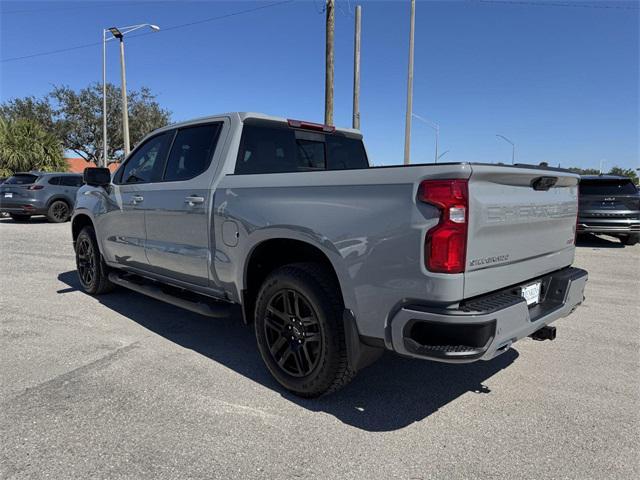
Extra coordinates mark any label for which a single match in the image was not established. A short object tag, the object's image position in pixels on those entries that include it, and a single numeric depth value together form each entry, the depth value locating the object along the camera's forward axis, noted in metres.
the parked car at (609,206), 10.32
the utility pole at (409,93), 16.45
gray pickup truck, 2.39
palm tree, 27.34
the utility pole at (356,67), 14.05
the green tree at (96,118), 43.38
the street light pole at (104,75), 24.87
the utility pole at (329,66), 13.28
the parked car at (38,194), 14.88
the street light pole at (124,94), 21.83
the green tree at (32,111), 43.00
